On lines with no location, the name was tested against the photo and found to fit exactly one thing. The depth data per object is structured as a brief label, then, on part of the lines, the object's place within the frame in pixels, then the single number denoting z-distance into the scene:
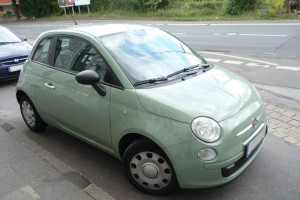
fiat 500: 3.17
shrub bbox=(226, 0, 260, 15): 22.17
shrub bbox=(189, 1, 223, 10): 24.83
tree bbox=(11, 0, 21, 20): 42.44
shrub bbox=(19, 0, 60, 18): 40.08
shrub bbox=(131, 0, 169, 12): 28.58
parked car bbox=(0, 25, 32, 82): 8.52
